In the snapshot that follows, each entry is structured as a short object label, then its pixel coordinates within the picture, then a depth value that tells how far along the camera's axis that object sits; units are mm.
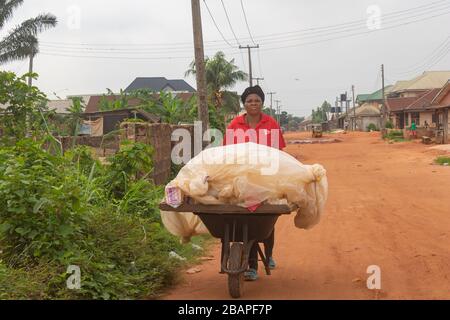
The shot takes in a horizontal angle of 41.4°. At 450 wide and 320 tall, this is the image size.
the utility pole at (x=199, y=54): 13984
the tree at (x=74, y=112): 20334
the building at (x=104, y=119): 22520
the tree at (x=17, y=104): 7094
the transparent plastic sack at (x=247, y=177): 4762
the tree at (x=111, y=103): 25703
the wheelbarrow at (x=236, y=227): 4758
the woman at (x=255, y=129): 5680
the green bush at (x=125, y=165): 7875
